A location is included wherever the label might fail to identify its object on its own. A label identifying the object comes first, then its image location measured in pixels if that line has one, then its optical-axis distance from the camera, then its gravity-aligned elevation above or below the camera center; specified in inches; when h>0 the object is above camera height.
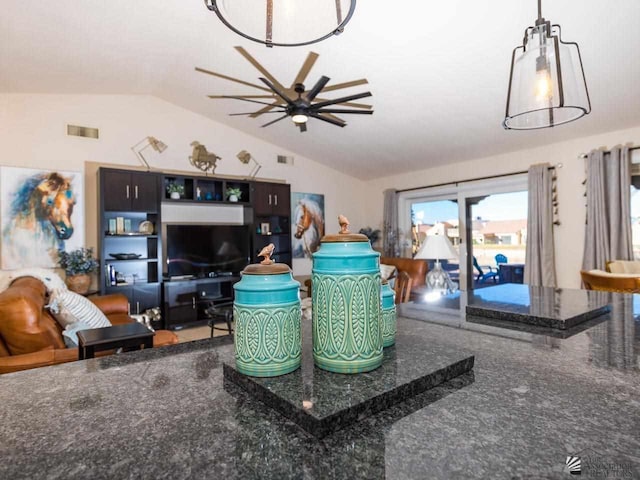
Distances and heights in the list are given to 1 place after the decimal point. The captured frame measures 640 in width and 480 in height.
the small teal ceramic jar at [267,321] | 25.3 -5.6
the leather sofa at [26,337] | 74.0 -19.4
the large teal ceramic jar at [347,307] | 25.6 -4.7
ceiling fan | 105.9 +46.2
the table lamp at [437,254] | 150.4 -6.1
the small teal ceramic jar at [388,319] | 31.8 -7.0
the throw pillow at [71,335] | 85.3 -21.1
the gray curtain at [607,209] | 156.9 +12.5
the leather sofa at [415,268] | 202.1 -15.9
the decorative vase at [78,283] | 165.3 -16.9
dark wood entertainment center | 178.2 +3.4
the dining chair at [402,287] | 119.1 -15.7
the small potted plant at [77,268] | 165.8 -10.1
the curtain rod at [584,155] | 163.2 +39.1
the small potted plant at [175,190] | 196.7 +29.8
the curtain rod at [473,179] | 182.6 +35.8
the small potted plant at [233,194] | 213.3 +29.5
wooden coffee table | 66.3 -17.7
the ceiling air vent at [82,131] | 176.6 +56.9
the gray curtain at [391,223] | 257.1 +12.6
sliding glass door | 203.2 +10.3
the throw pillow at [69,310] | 93.4 -16.9
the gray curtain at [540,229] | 181.5 +4.6
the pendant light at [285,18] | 41.9 +27.1
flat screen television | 197.3 -3.1
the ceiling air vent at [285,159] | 243.3 +56.4
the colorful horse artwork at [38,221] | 163.8 +11.8
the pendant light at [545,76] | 46.4 +21.3
